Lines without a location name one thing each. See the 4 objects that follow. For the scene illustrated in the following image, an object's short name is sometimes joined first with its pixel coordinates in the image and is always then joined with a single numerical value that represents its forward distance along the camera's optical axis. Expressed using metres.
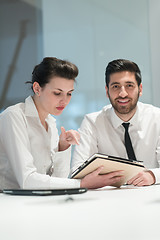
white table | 0.71
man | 2.63
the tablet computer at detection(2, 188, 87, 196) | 1.10
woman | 1.72
